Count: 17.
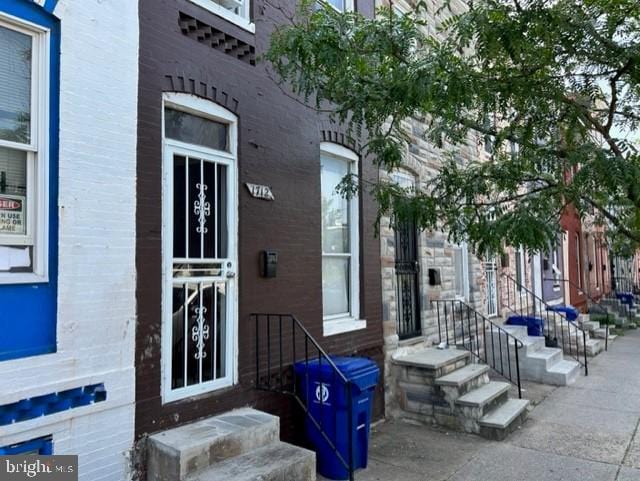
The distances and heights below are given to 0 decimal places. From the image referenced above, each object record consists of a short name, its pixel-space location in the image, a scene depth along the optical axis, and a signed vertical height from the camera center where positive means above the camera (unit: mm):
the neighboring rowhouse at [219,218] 4019 +444
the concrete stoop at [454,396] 5957 -1700
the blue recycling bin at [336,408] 4637 -1358
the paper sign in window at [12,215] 3201 +355
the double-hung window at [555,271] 14742 -344
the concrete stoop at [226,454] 3516 -1430
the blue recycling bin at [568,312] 11877 -1268
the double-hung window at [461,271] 9469 -186
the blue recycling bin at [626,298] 18994 -1538
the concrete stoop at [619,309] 17520 -1856
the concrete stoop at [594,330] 12883 -1843
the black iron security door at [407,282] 7504 -310
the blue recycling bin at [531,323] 10053 -1290
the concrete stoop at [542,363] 8328 -1810
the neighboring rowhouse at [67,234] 3197 +237
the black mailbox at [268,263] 4949 +16
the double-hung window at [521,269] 12117 -219
